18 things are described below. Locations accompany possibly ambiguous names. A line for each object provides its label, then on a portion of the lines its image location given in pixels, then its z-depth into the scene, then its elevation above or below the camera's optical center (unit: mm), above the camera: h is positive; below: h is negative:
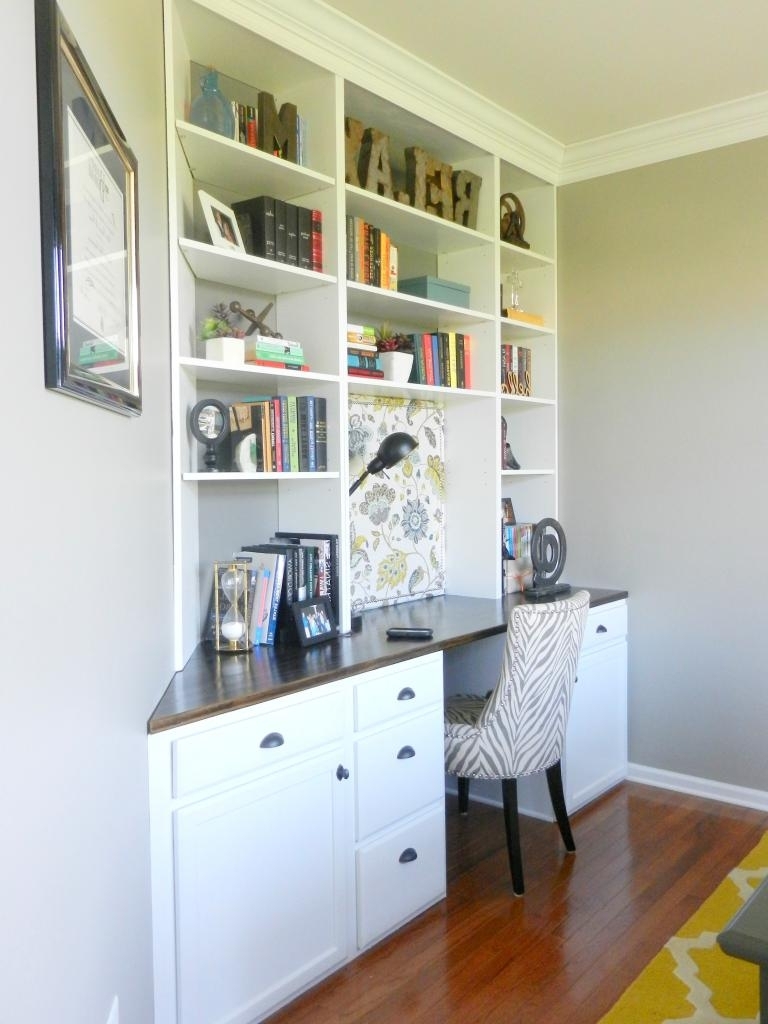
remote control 2561 -446
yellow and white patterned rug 1991 -1259
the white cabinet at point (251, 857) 1757 -843
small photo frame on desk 2422 -389
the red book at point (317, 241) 2594 +777
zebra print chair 2461 -685
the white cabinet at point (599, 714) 3150 -887
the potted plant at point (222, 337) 2326 +446
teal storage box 3043 +743
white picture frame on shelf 2289 +754
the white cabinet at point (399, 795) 2258 -872
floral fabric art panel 3127 -83
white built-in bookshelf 2287 +662
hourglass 2367 -335
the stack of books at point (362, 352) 2811 +472
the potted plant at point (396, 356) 2938 +473
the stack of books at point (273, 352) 2424 +409
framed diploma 991 +374
